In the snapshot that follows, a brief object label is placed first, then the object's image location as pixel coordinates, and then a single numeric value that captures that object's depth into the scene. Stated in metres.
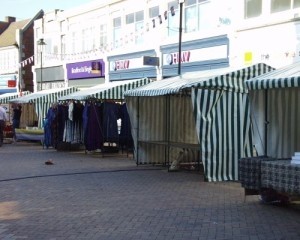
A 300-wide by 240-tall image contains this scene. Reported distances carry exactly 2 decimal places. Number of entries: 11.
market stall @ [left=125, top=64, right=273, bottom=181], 10.19
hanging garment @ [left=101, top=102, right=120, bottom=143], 15.73
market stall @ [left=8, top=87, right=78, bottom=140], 20.16
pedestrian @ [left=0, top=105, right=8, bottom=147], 19.67
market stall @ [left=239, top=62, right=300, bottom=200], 8.06
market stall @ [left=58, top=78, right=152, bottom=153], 15.52
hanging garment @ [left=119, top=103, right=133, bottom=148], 15.87
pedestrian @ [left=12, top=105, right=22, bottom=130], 23.51
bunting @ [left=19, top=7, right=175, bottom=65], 24.86
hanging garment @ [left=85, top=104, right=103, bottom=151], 15.64
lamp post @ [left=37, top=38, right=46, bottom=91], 35.34
